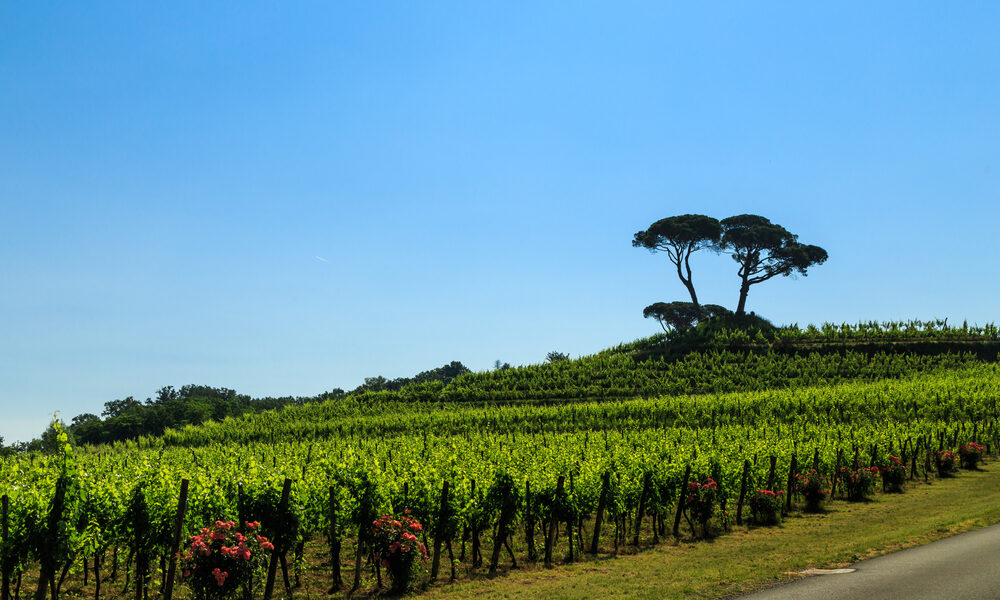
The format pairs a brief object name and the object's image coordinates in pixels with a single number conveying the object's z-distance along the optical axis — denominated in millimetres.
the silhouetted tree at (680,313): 94812
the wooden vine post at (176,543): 12984
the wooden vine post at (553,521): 18422
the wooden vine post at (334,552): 15805
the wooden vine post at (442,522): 16938
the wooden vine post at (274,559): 14195
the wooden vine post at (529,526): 18641
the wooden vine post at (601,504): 19422
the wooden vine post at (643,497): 20922
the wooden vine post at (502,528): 17516
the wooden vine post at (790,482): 25641
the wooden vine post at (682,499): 22000
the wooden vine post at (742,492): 23697
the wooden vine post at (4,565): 13031
